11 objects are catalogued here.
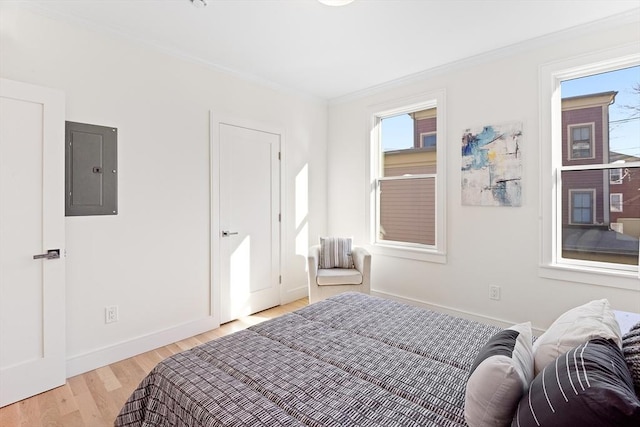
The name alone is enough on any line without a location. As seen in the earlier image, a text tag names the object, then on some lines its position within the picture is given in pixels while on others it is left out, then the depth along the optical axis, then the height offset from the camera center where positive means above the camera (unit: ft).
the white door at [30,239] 6.64 -0.55
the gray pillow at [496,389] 3.04 -1.67
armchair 11.21 -2.28
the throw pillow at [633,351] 3.09 -1.42
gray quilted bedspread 3.57 -2.13
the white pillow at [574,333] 3.46 -1.32
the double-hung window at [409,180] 11.43 +1.28
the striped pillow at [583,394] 2.29 -1.38
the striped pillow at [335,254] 12.21 -1.51
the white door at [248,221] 10.89 -0.26
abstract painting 9.53 +1.47
